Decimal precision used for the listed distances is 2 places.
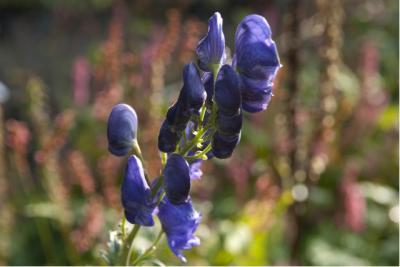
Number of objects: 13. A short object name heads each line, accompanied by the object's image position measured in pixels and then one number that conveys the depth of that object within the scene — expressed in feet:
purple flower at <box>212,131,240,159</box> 2.42
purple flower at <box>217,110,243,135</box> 2.41
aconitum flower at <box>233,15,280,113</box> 2.42
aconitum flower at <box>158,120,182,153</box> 2.45
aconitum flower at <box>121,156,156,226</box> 2.47
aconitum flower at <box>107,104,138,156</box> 2.52
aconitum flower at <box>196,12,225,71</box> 2.43
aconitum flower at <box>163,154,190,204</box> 2.43
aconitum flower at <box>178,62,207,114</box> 2.41
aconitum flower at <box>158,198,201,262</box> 2.54
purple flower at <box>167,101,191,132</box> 2.42
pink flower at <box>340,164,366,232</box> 4.40
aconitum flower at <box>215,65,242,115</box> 2.39
